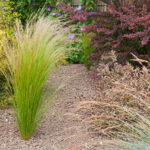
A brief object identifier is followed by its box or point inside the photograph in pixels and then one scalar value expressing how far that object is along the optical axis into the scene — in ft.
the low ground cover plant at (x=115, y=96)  10.52
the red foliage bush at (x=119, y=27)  14.35
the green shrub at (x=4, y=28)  13.09
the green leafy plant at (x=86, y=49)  18.80
